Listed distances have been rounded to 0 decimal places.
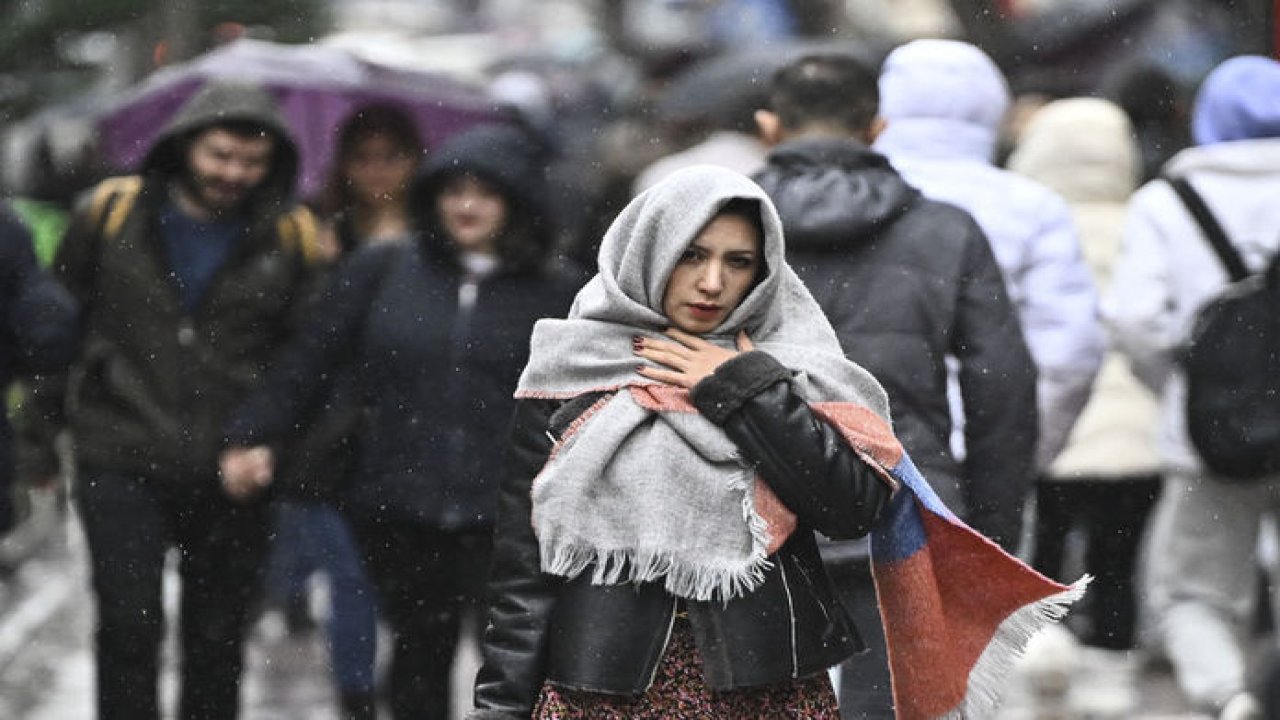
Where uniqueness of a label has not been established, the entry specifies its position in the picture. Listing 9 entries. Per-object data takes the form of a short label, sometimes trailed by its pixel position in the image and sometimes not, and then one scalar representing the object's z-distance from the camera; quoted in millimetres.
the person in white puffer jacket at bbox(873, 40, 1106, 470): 14375
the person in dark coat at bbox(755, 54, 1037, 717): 12625
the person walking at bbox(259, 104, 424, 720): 15281
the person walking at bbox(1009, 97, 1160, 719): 18437
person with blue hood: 15758
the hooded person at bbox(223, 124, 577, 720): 14859
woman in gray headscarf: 9500
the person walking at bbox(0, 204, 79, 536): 14539
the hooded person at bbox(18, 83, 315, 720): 14781
